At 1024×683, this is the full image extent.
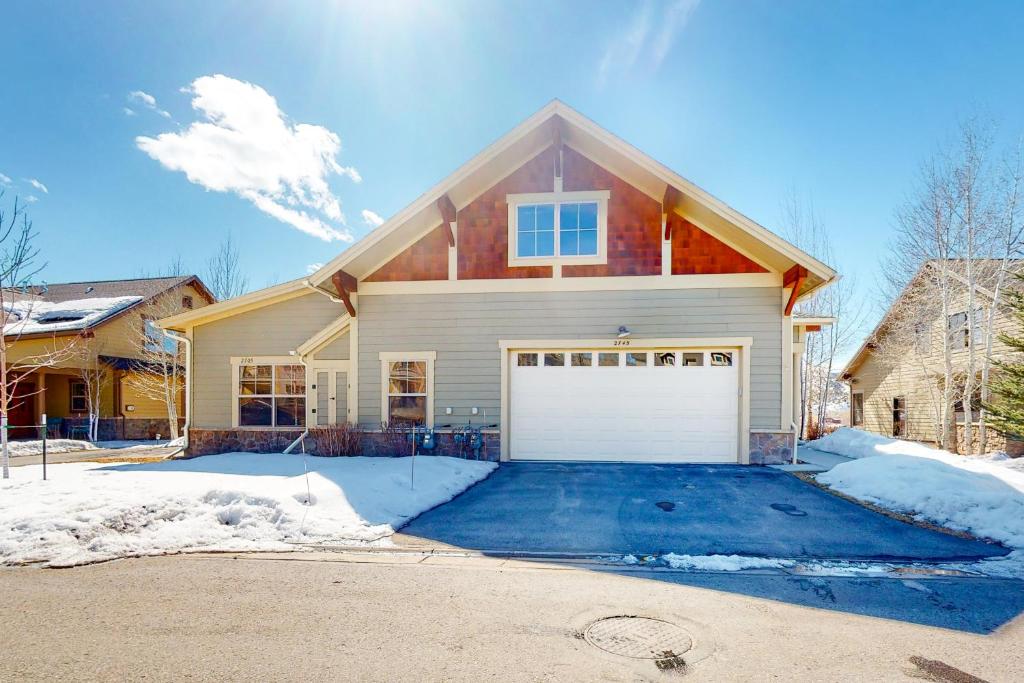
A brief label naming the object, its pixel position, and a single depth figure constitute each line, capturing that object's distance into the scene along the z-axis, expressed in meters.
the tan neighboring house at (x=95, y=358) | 21.25
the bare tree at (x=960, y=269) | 14.71
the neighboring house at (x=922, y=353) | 15.87
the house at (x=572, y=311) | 10.54
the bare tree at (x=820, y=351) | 20.95
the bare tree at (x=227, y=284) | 26.62
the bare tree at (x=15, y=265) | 9.86
